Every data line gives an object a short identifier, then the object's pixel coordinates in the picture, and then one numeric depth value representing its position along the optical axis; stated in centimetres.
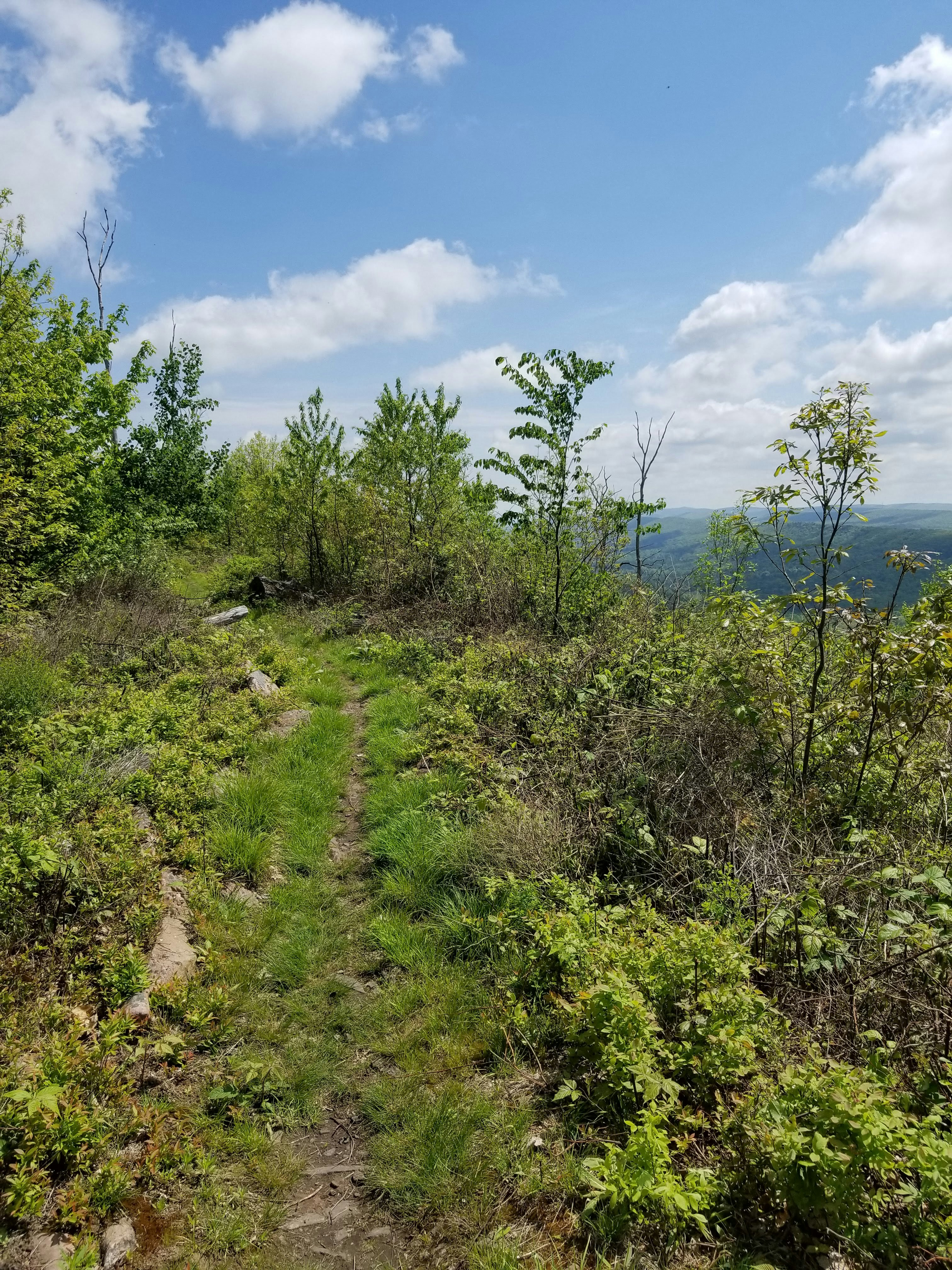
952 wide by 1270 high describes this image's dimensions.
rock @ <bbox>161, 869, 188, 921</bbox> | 469
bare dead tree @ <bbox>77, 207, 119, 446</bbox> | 2225
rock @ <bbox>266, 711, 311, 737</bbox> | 850
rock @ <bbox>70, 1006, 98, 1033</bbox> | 345
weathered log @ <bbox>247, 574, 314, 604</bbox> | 1822
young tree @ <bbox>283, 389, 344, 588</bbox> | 1964
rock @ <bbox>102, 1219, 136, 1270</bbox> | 256
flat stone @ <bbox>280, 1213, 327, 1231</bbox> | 289
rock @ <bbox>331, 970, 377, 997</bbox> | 433
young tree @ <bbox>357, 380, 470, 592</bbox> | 1659
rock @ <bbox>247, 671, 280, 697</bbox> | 959
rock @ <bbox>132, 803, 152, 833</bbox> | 533
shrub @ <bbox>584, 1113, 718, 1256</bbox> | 247
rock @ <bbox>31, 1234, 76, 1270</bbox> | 249
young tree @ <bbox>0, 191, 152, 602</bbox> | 977
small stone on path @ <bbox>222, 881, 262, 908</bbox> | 507
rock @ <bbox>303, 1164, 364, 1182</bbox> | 313
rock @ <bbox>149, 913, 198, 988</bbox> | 405
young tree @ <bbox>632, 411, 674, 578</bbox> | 994
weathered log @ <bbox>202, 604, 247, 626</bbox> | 1394
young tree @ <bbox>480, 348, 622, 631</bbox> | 998
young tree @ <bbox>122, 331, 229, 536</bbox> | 2134
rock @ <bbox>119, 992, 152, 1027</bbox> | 364
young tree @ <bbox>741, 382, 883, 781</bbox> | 441
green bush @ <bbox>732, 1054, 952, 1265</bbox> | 220
